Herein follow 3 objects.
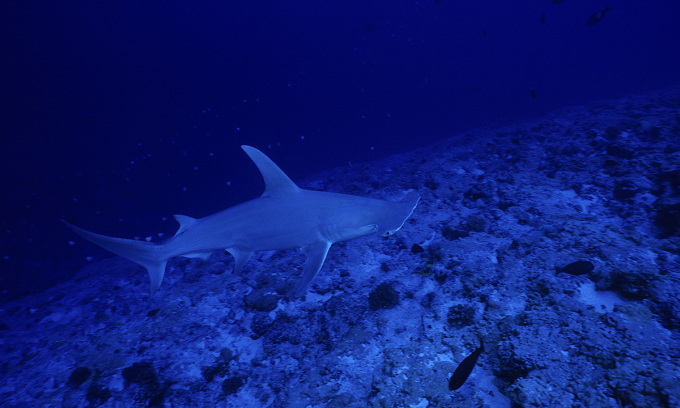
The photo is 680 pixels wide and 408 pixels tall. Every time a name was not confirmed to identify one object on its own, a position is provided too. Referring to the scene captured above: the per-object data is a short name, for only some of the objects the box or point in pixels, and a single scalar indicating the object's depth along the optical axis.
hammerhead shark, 3.40
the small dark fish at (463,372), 2.18
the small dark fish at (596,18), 8.12
